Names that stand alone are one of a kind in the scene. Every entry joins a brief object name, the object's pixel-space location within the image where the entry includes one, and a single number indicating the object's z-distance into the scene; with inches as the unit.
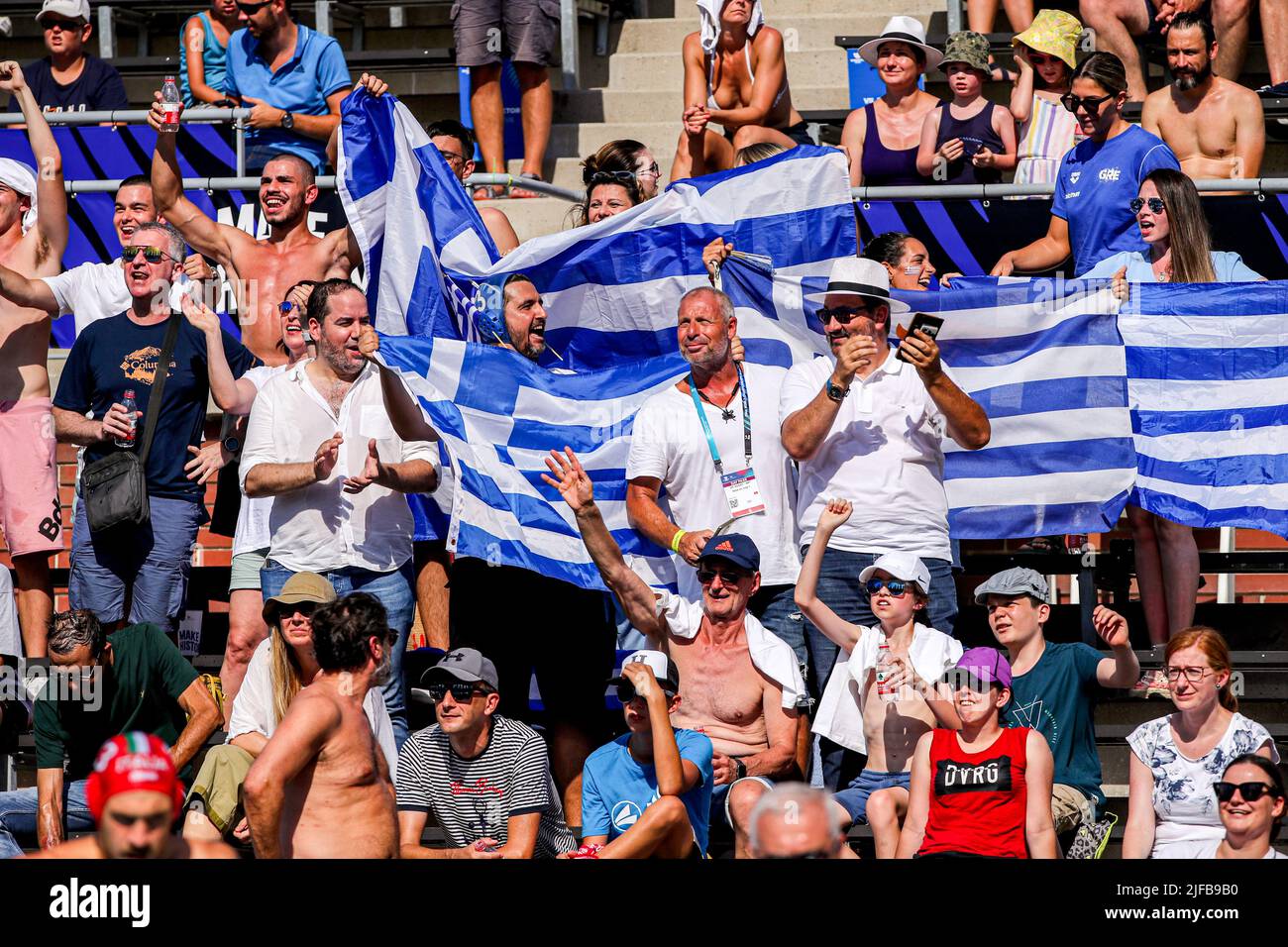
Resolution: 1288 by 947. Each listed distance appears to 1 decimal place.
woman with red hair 550.6
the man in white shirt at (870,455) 606.2
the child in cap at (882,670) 583.8
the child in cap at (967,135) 804.6
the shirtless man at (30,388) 705.0
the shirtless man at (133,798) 401.7
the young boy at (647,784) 551.8
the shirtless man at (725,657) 593.9
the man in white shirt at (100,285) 737.0
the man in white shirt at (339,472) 629.3
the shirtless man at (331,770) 498.6
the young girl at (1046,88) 834.8
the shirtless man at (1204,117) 795.4
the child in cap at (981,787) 540.7
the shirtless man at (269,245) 728.3
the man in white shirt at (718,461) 623.5
